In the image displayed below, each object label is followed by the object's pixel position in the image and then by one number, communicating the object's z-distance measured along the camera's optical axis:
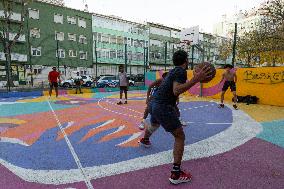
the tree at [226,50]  27.16
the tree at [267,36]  20.88
